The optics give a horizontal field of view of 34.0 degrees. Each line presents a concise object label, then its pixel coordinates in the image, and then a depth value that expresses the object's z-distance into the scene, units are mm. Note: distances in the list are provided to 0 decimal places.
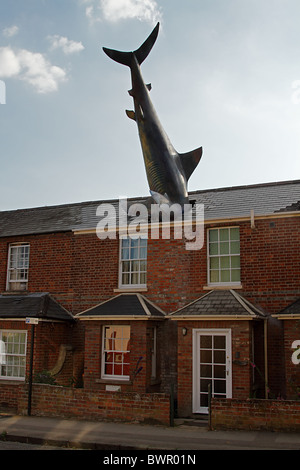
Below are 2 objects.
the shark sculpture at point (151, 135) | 18464
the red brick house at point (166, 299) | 13469
